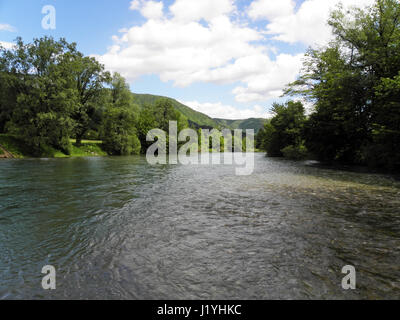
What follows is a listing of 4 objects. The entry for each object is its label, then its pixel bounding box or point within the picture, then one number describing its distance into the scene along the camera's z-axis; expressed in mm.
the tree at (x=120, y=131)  50906
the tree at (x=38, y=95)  34906
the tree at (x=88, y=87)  48125
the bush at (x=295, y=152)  41688
